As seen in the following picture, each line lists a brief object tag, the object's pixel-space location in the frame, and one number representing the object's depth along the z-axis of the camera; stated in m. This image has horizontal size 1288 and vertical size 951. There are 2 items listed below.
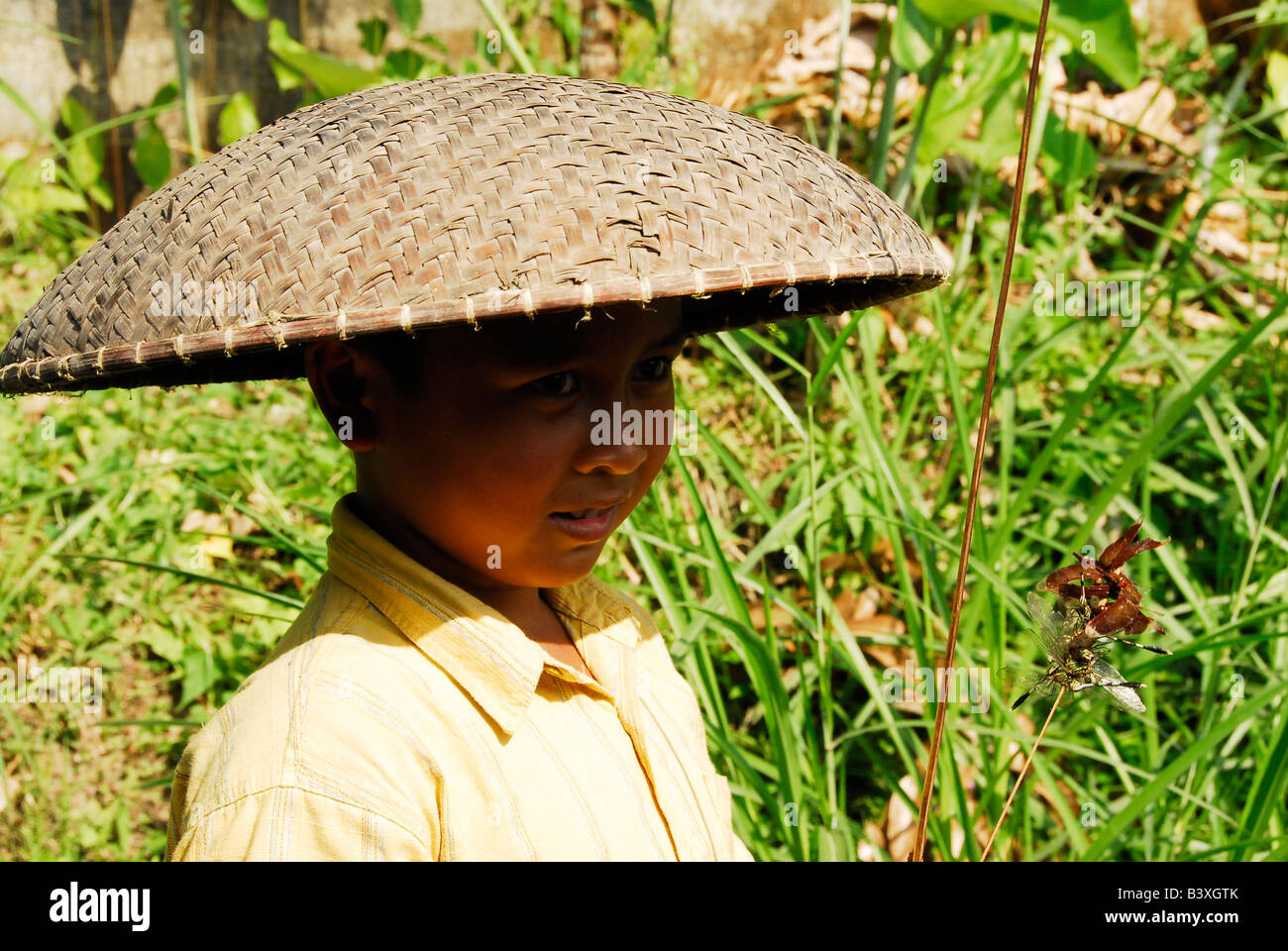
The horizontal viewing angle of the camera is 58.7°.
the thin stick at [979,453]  0.71
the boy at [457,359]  0.83
